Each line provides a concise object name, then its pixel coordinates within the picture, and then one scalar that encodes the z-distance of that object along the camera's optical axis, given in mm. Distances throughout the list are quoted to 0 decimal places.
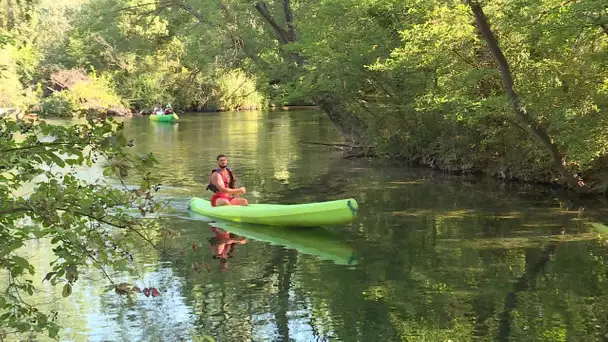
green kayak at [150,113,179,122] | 37375
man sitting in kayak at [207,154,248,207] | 11399
